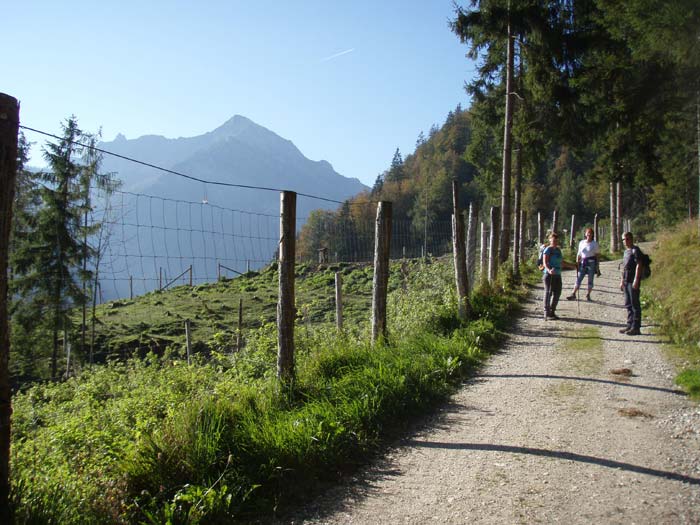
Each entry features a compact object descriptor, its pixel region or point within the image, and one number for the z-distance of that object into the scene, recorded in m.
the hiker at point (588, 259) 12.59
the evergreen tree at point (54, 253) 24.69
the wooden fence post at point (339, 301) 9.72
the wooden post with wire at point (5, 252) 3.06
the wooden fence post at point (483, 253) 13.54
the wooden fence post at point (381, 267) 7.42
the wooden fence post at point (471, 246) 11.84
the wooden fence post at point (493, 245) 13.45
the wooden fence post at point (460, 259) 10.11
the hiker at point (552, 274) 10.88
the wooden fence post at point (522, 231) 17.89
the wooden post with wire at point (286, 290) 5.50
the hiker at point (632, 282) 9.16
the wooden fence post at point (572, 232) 24.30
